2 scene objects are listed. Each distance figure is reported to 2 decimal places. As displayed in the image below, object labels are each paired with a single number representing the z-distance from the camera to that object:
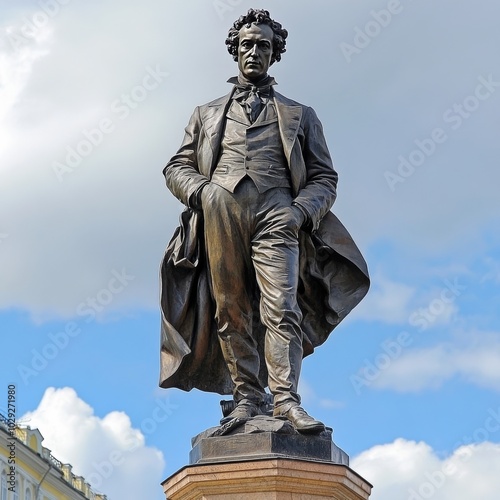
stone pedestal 14.26
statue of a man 15.75
